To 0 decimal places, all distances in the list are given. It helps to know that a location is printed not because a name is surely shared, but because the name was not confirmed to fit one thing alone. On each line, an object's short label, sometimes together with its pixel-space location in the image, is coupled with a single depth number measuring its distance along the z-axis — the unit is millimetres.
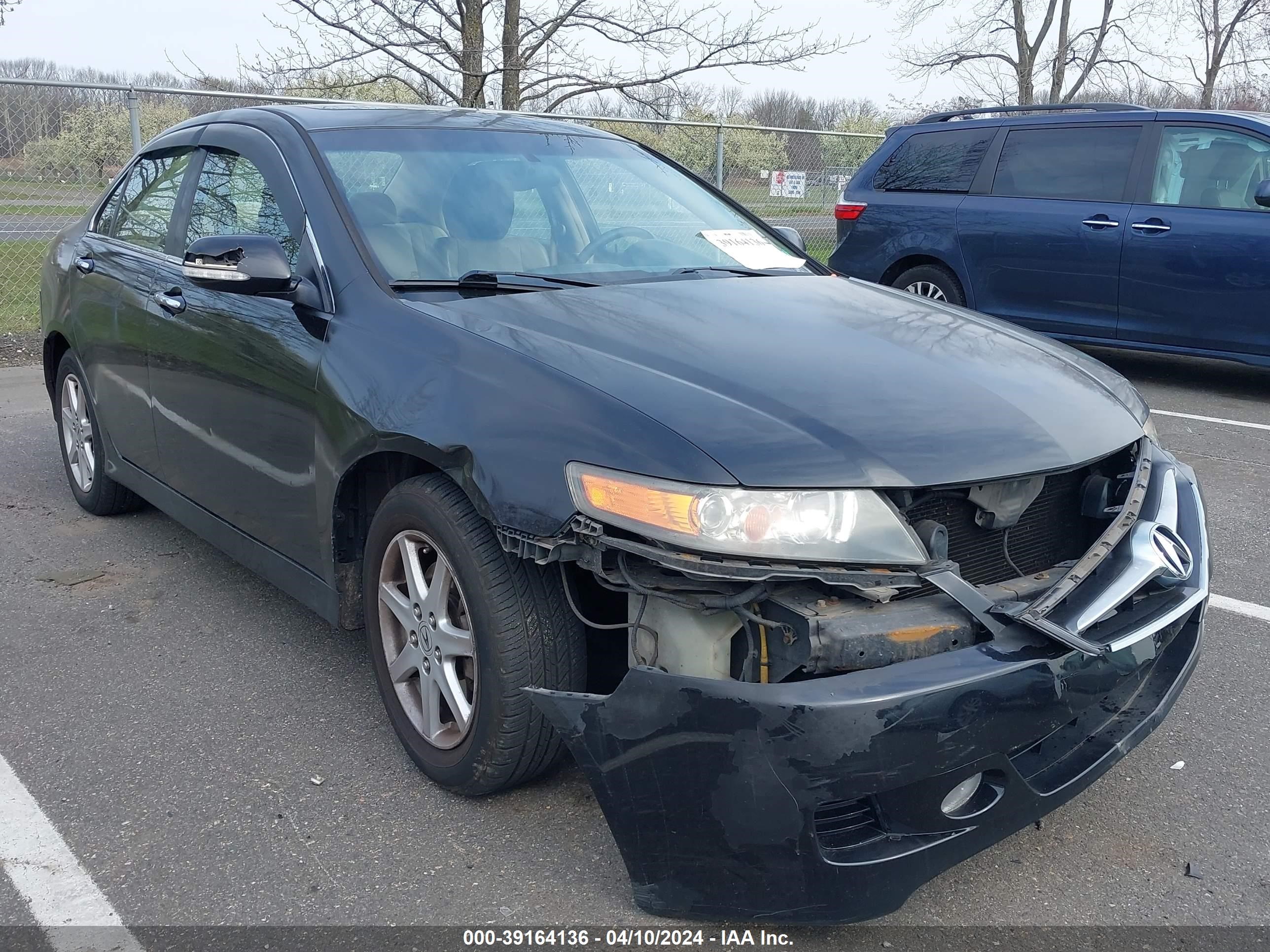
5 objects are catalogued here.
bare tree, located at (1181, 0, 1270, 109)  19969
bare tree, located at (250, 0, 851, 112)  10945
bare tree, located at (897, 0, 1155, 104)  18453
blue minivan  7008
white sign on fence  12867
